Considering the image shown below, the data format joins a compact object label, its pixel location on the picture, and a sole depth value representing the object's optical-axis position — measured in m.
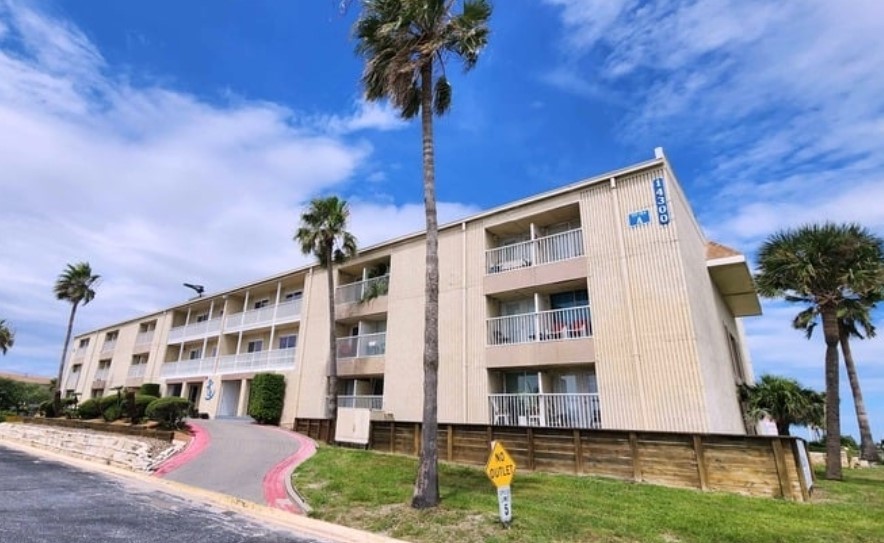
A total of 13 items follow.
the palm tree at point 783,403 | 18.11
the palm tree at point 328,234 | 23.16
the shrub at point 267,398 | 24.86
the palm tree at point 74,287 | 40.91
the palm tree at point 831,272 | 15.37
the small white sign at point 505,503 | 7.62
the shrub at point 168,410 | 18.38
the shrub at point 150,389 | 33.31
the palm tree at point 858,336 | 25.22
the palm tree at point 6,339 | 52.50
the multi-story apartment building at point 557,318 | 14.60
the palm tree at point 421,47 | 11.38
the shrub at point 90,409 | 22.52
